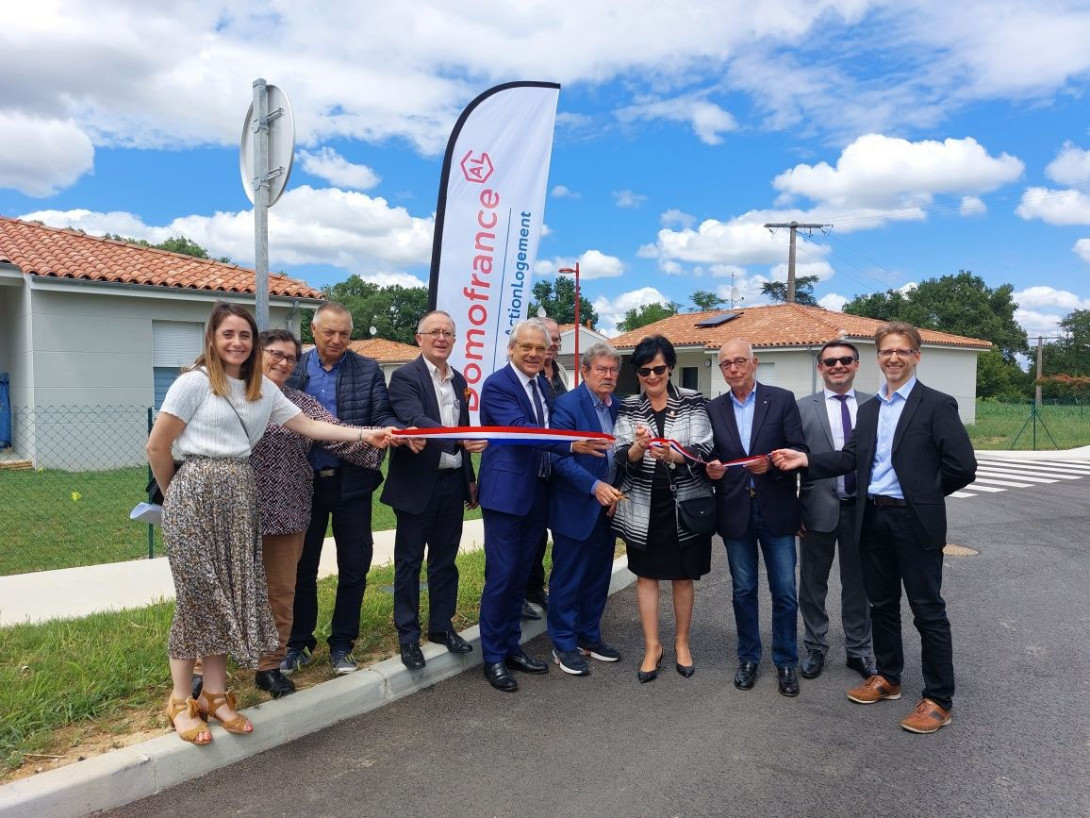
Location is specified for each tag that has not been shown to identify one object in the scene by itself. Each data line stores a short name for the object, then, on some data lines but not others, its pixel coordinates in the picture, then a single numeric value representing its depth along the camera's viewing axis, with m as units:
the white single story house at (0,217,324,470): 14.55
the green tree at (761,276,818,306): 62.59
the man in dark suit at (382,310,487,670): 4.41
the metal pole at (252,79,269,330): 5.12
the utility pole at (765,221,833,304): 35.81
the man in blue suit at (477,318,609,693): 4.48
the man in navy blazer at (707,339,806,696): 4.41
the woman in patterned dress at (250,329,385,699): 3.91
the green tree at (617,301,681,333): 78.94
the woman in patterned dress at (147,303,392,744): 3.35
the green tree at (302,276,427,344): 74.31
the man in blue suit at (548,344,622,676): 4.65
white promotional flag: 6.29
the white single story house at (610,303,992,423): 28.61
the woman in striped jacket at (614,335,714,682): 4.44
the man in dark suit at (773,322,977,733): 3.91
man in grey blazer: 4.58
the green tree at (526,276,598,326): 70.69
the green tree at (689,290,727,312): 80.69
